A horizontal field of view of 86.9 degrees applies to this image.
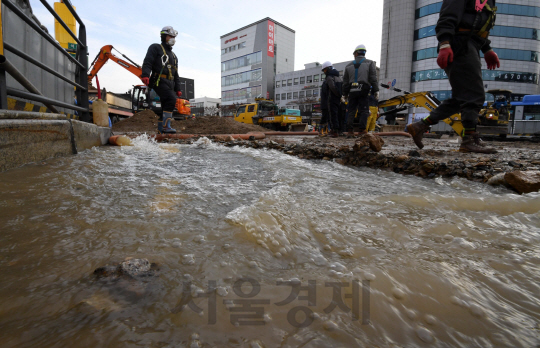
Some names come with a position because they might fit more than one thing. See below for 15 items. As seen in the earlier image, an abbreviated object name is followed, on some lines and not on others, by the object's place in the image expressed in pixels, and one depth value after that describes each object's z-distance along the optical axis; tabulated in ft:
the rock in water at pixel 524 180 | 6.20
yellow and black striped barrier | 9.95
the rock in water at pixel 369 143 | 10.94
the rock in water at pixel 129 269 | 2.89
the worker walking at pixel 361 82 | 21.35
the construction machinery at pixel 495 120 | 37.99
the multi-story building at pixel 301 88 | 159.02
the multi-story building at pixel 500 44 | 105.09
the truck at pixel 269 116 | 59.16
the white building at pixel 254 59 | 187.32
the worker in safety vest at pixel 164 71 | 19.43
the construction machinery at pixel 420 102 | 22.64
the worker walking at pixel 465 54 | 10.49
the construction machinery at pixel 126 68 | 36.17
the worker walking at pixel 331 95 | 24.47
